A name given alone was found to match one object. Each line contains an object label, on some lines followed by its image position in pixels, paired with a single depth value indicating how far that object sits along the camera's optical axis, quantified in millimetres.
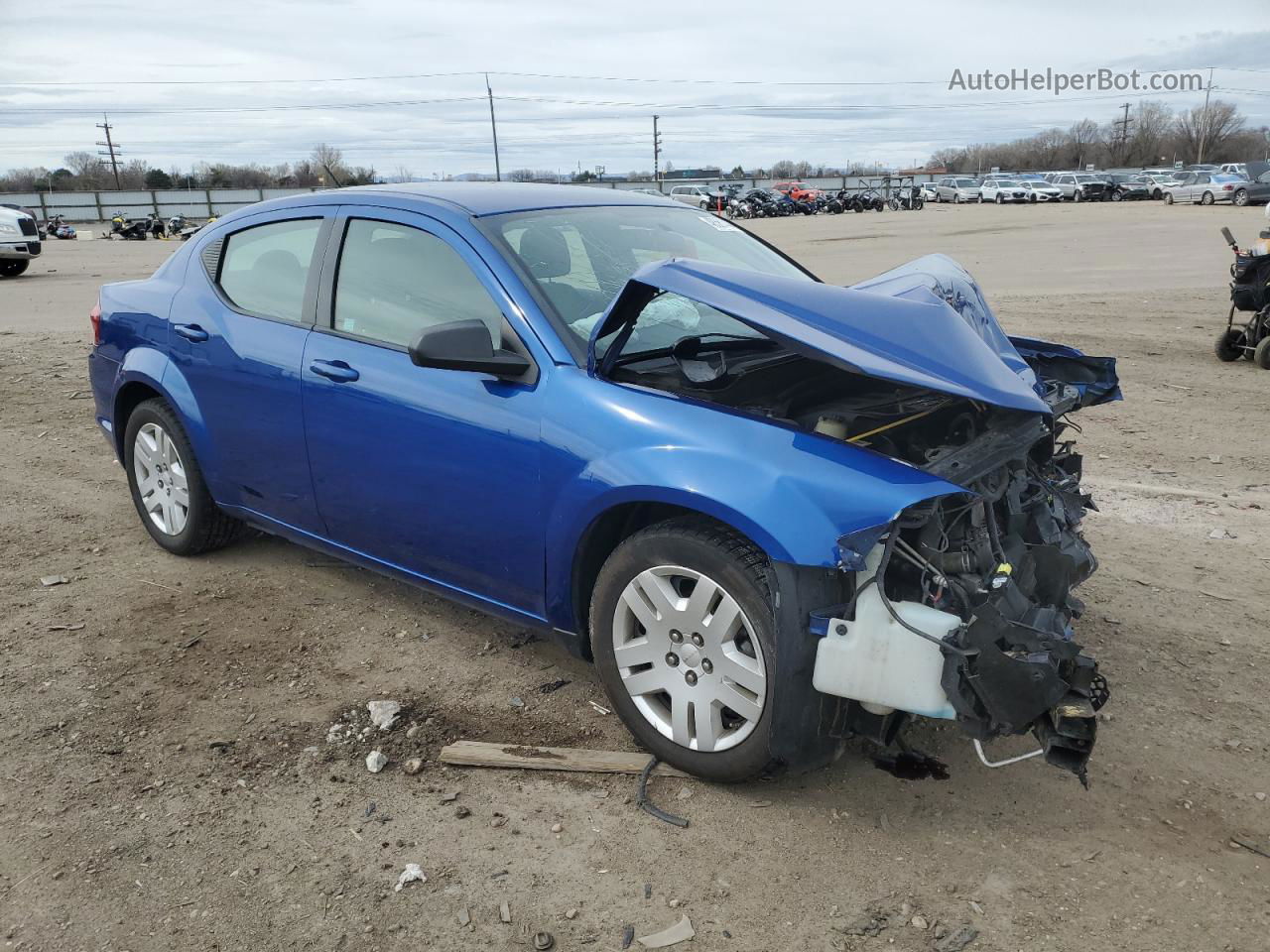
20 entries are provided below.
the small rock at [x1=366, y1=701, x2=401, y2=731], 3502
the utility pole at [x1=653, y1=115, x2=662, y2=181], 93562
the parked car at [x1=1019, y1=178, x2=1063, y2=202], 58281
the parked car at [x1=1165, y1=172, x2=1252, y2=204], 44938
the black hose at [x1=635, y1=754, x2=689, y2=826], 2939
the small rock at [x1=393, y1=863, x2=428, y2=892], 2699
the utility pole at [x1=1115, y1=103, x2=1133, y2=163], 113500
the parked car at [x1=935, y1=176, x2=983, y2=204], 63750
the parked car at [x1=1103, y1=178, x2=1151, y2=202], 56250
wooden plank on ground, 3211
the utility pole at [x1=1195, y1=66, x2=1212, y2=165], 100662
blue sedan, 2689
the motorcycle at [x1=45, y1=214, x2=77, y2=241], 38875
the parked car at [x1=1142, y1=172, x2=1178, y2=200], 54656
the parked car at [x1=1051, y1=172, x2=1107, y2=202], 56844
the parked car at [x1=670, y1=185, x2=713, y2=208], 52078
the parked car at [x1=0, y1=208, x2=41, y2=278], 19203
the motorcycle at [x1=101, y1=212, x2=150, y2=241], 37562
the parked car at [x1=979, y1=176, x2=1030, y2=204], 58656
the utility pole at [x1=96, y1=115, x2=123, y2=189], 93100
